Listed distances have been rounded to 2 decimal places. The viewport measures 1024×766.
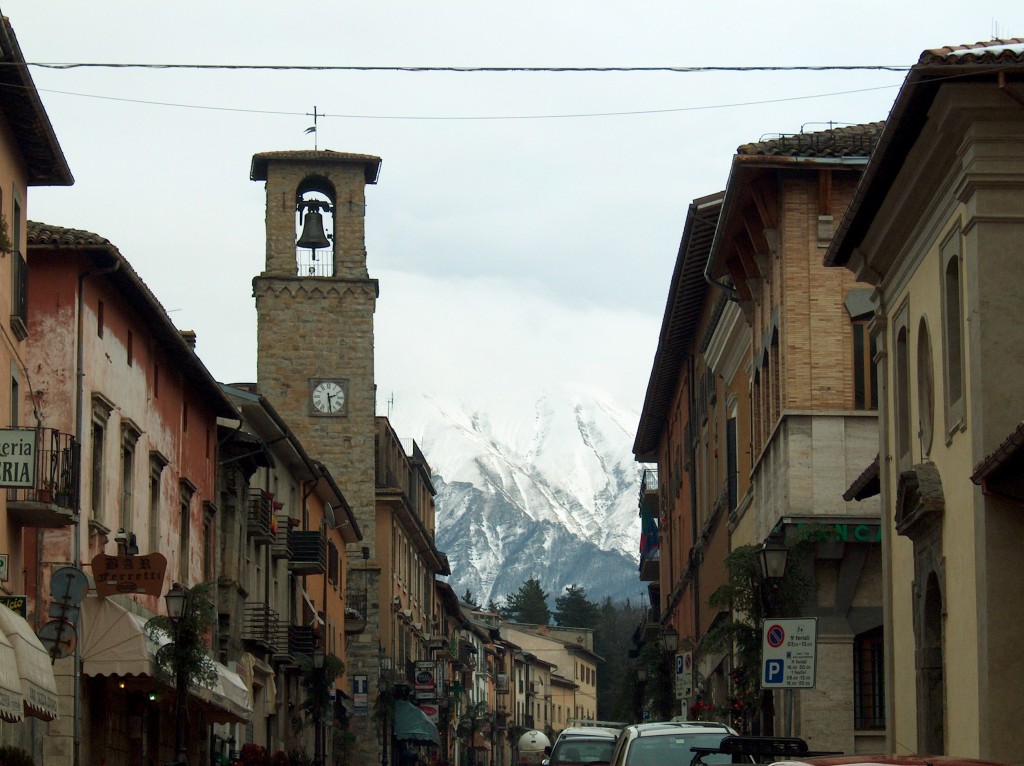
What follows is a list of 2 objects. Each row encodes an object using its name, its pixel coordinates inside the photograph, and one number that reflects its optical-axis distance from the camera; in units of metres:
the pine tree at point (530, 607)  181.88
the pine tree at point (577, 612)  178.00
